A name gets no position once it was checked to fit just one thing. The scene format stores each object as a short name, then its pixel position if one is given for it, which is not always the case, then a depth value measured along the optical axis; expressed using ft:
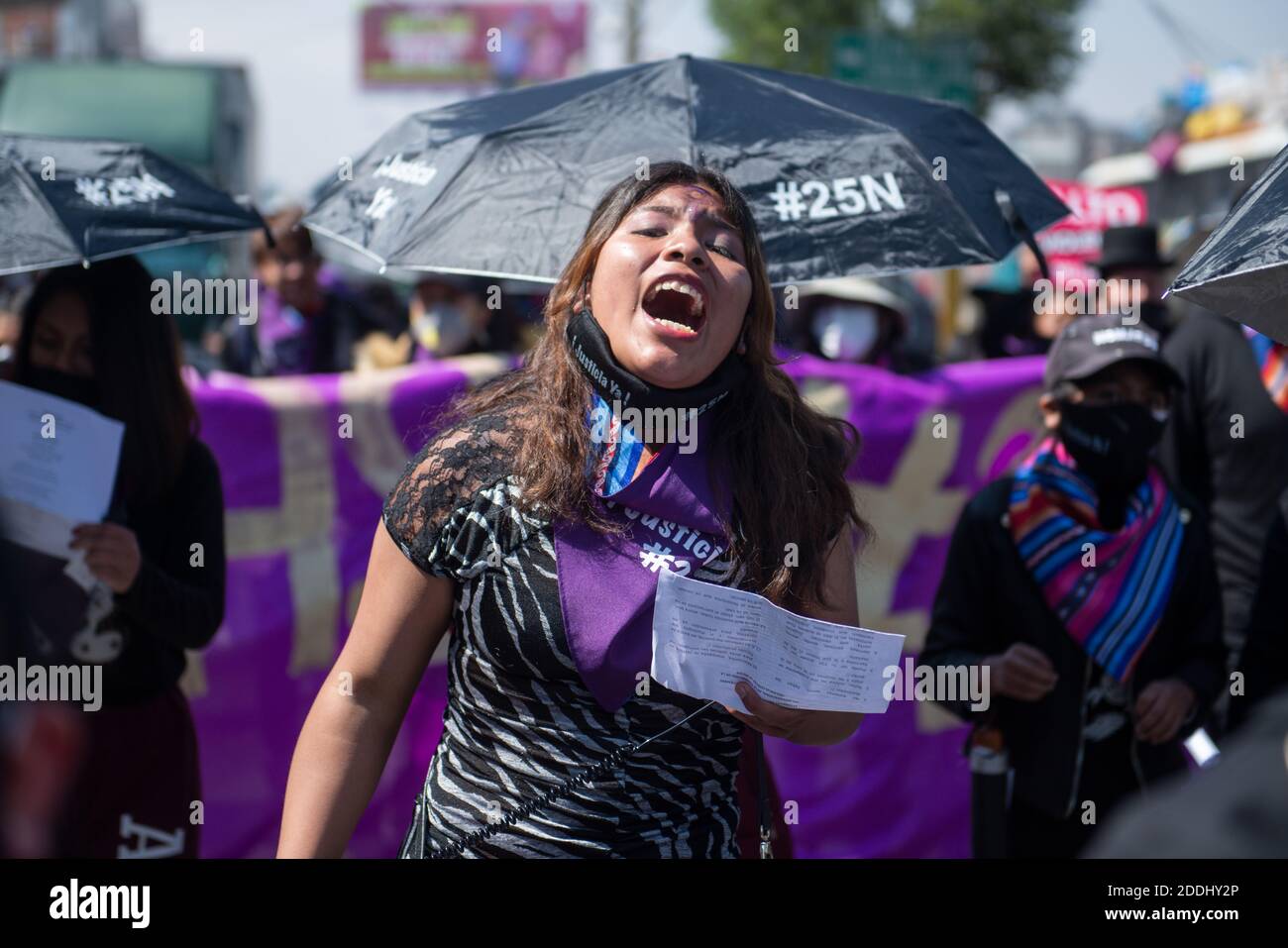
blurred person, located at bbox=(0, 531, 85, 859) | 3.25
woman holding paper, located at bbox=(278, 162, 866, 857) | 7.33
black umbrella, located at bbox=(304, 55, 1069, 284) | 9.80
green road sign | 42.94
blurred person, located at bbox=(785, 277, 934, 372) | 22.17
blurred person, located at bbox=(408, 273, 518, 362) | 21.77
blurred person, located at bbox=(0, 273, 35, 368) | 11.55
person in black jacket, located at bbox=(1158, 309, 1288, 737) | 15.51
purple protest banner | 15.67
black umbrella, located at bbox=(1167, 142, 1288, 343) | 7.70
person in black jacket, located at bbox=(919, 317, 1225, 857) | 11.27
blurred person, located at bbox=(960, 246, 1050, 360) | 22.04
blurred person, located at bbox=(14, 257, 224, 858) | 10.51
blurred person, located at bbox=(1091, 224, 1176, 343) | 21.04
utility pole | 88.53
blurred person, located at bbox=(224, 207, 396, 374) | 19.98
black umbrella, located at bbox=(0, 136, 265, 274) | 10.12
